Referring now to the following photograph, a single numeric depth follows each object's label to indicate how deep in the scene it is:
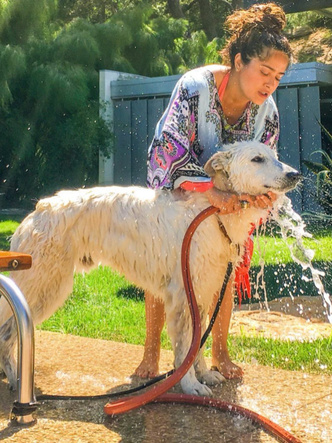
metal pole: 2.54
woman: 3.92
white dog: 3.82
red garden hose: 3.28
